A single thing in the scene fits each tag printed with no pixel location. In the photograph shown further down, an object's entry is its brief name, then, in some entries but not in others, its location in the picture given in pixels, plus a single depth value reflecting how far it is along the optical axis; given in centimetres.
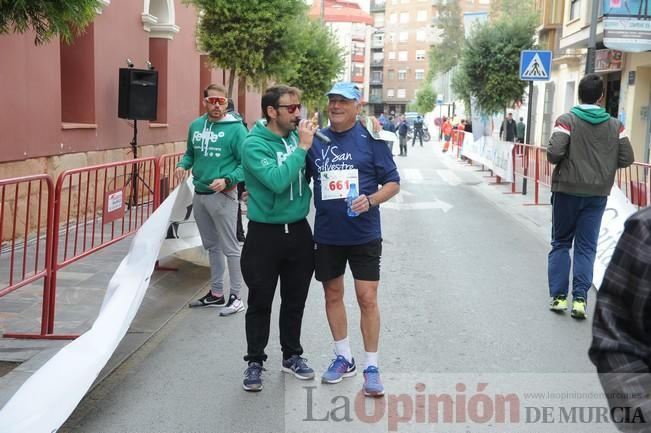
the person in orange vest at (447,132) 3566
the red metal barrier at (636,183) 793
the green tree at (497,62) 2212
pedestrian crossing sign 1595
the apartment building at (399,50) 11162
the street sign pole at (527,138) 1570
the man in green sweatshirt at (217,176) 619
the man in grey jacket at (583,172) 602
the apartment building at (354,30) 10706
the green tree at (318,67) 2723
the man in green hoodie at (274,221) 435
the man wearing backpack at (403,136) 3105
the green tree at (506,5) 6848
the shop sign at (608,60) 2072
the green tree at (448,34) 8281
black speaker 1291
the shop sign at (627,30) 1328
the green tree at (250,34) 1432
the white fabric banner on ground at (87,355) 350
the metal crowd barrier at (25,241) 491
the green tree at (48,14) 467
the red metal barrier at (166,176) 723
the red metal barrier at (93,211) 549
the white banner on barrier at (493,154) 1731
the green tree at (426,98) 9338
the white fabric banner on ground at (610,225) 741
